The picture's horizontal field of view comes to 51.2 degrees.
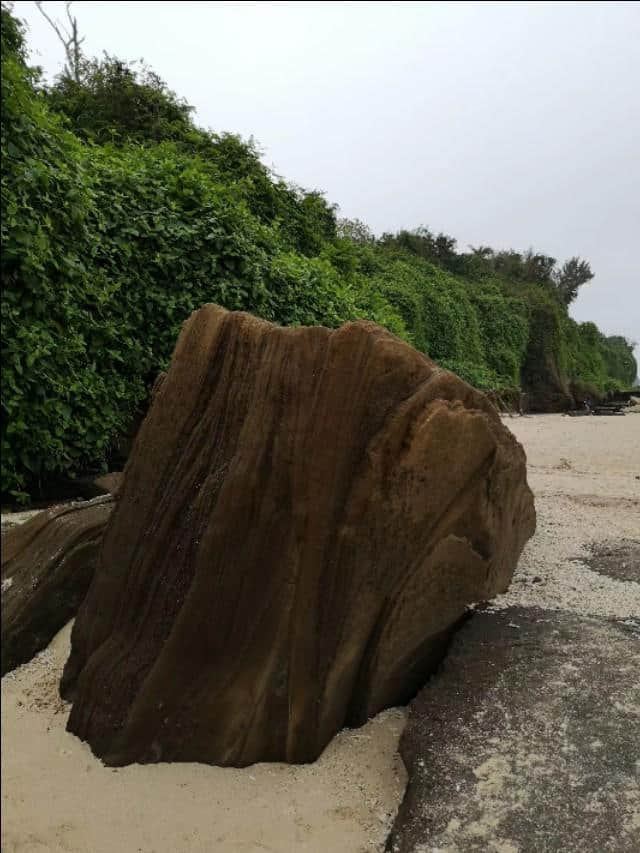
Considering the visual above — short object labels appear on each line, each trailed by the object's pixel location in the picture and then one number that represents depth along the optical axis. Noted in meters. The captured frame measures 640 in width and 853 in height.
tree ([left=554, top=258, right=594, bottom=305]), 42.30
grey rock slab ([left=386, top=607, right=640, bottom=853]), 2.02
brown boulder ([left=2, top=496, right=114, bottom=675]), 1.83
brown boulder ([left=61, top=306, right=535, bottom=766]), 2.24
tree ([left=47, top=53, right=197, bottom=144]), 9.59
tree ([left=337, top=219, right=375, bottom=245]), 22.99
